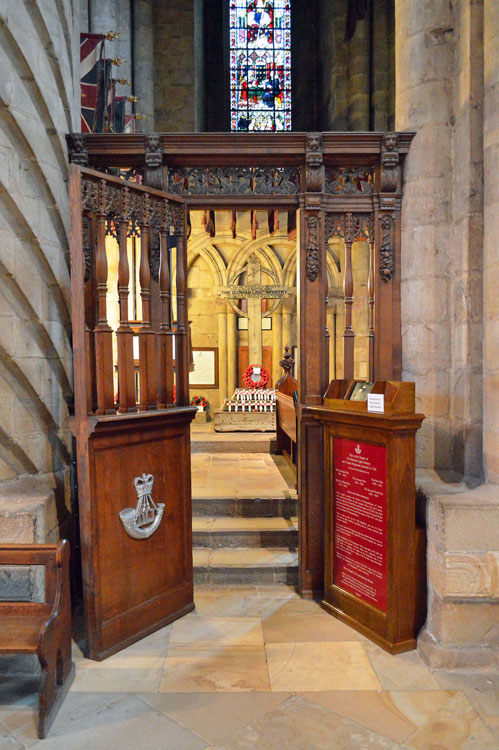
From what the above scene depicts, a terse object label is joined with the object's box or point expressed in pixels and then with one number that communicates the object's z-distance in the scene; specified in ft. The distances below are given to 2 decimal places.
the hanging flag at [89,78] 13.76
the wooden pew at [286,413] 18.47
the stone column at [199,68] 31.30
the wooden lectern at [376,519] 9.39
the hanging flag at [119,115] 17.43
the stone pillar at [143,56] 28.78
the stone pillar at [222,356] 31.50
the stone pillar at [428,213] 10.79
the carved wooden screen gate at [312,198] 11.07
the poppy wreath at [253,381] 29.14
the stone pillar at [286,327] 31.32
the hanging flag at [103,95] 14.01
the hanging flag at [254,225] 29.21
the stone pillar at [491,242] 9.37
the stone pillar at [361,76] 31.35
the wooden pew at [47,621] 7.45
